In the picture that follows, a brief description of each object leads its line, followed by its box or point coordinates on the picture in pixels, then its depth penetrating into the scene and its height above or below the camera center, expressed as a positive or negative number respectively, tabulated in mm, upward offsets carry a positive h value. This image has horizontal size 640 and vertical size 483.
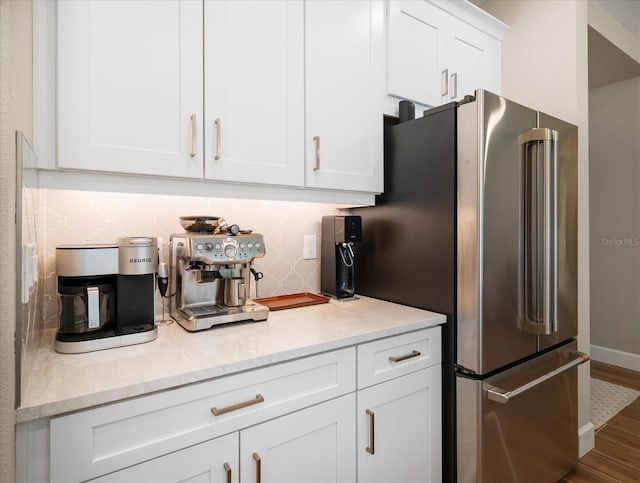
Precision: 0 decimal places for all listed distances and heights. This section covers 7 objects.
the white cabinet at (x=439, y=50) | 1789 +1021
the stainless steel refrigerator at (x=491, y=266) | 1428 -106
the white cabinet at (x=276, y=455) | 940 -610
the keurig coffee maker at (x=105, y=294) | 1097 -169
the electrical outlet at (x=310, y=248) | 1952 -37
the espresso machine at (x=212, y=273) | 1309 -126
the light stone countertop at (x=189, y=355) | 847 -334
